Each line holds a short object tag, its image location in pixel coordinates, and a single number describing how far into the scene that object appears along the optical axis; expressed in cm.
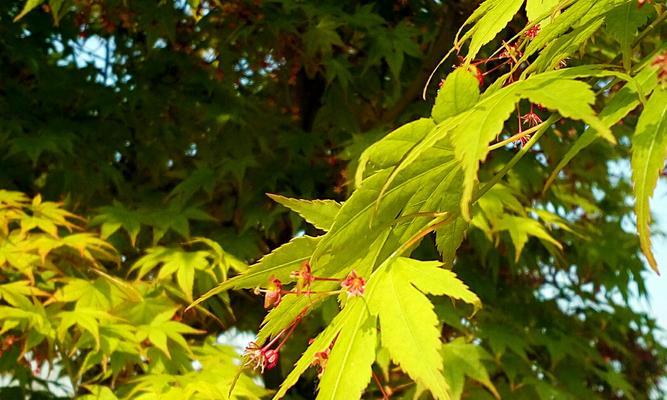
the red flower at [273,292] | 41
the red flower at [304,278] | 40
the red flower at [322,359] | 39
